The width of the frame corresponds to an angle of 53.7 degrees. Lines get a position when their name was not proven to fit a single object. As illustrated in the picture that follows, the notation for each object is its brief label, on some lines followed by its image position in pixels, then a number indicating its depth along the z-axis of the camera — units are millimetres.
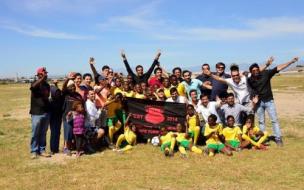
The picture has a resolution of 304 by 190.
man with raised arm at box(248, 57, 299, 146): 8395
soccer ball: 8544
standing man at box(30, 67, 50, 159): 7156
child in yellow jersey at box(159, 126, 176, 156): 7517
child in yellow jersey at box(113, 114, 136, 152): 8214
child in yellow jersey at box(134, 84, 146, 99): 8887
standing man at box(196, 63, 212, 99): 8830
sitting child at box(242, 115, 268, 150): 8028
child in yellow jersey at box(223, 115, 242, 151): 7891
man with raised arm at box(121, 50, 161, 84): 9223
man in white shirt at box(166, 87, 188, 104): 8731
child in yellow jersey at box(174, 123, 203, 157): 7638
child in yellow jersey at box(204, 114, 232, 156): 7580
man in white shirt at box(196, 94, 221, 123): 8302
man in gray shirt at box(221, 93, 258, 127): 8308
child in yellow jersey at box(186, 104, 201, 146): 8196
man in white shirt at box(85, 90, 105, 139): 7903
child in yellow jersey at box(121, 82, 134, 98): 8793
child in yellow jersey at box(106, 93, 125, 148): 8382
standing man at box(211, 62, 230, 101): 8702
